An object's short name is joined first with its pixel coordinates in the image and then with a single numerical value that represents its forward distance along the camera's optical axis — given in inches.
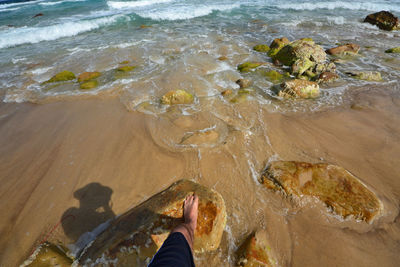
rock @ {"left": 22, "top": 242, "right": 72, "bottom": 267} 80.2
